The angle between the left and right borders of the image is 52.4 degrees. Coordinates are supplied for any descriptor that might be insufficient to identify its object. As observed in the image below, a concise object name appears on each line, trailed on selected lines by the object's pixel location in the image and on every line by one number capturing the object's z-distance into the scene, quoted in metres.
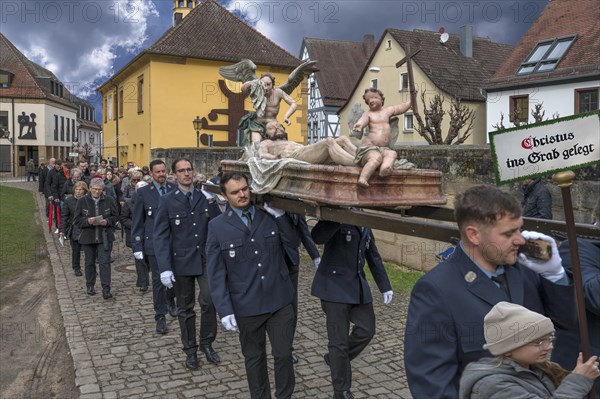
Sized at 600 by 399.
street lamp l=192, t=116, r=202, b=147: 22.02
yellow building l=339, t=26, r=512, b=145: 31.73
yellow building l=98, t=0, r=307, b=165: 25.98
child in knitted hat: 2.18
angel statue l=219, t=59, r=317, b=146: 6.86
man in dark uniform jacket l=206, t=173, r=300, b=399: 4.62
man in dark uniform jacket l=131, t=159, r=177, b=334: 7.96
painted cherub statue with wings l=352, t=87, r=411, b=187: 4.31
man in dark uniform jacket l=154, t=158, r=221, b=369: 6.11
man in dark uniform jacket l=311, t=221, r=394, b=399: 5.07
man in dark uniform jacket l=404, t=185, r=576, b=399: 2.42
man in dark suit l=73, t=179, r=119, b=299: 9.11
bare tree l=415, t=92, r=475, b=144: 18.64
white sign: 2.60
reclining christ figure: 4.62
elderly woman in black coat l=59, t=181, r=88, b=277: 9.98
